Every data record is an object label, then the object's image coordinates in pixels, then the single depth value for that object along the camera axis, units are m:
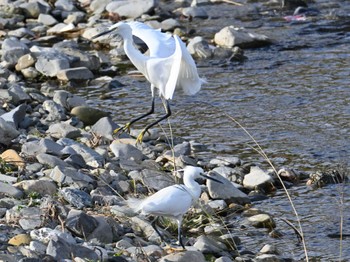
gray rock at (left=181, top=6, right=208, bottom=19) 27.69
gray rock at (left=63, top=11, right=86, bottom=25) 26.94
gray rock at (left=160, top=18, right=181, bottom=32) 26.03
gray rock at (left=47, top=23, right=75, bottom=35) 25.97
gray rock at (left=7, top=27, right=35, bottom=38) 25.36
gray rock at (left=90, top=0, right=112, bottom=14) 28.23
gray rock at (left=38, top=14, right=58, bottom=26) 26.86
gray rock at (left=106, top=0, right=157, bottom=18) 27.47
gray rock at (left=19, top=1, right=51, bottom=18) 27.73
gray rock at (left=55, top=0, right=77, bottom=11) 28.27
